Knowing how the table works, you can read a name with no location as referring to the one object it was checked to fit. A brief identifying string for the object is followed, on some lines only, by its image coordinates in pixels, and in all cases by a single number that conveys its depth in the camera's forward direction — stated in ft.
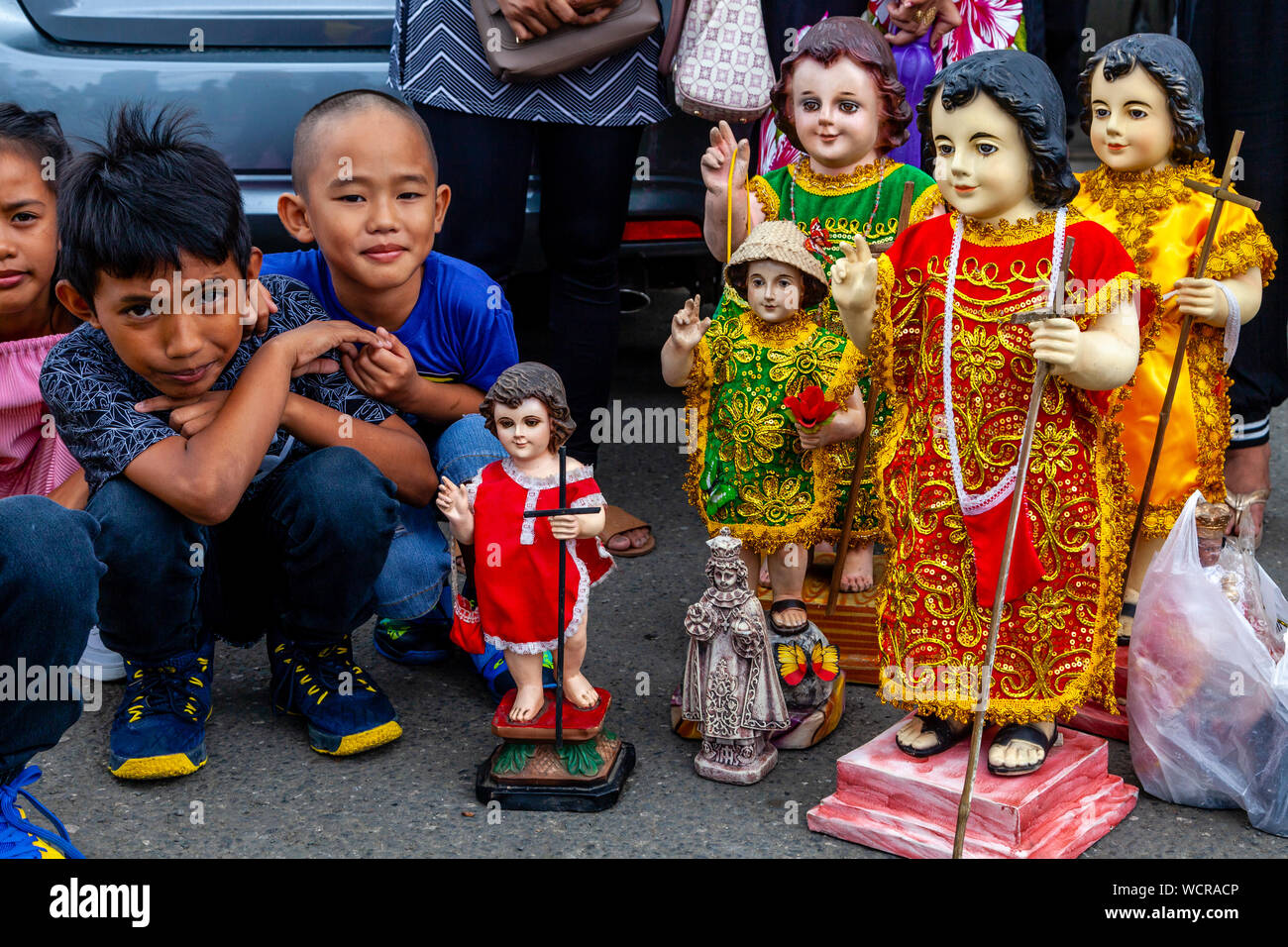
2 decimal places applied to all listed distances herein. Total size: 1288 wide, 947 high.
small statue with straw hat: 9.04
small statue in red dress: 8.01
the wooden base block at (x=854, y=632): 9.92
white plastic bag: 8.03
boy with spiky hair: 7.96
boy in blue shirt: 8.88
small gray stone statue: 8.41
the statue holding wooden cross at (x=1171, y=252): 8.93
